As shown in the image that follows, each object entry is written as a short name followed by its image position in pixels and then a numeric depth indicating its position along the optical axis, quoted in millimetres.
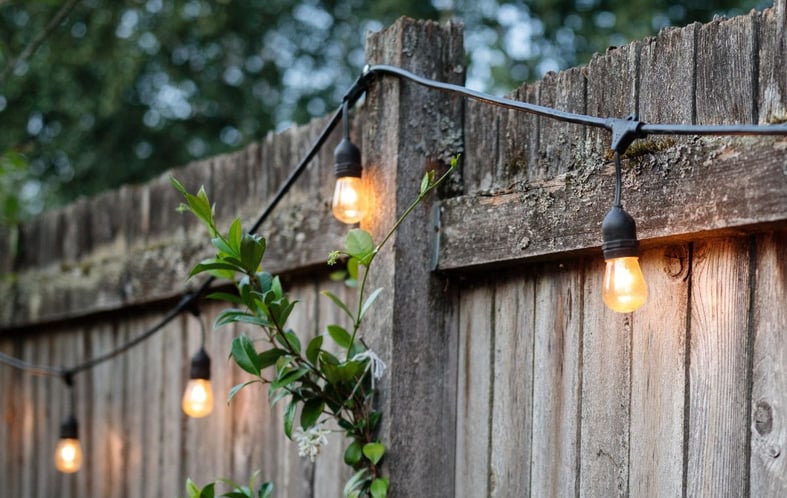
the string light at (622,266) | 1916
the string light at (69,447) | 3898
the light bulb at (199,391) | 3229
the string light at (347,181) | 2695
